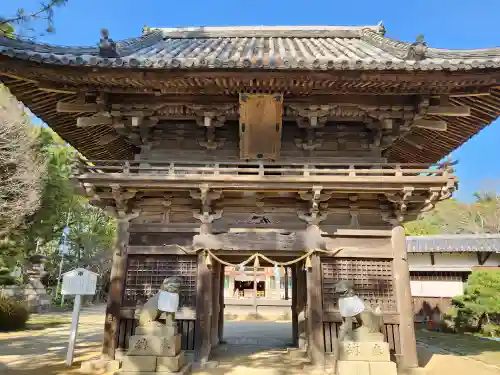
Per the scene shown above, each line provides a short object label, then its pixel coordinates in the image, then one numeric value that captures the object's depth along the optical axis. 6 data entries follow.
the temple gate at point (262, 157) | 6.97
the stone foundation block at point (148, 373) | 6.41
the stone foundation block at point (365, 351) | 6.55
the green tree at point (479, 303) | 15.39
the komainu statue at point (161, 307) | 6.83
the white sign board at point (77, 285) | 8.72
